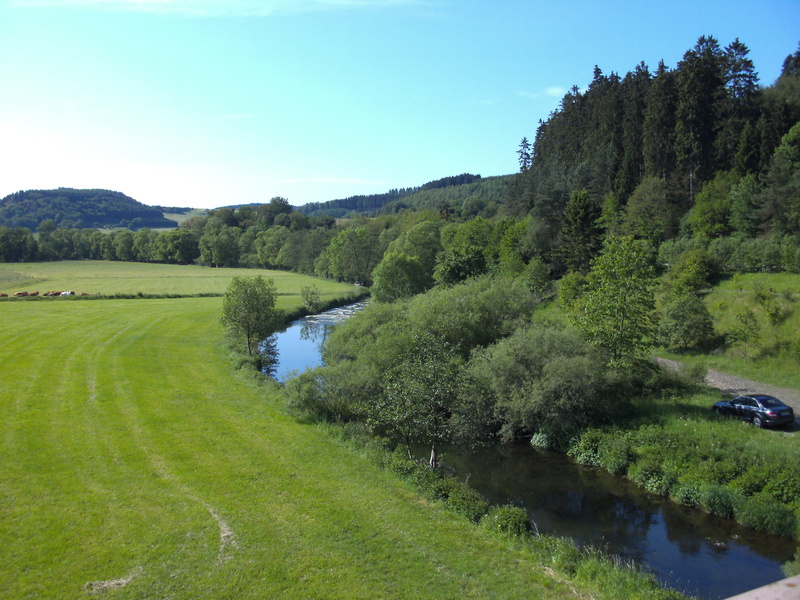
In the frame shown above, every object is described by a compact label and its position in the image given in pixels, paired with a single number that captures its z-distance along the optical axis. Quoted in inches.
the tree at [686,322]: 1338.6
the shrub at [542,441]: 992.2
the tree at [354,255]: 3767.2
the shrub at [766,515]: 652.7
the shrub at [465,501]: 660.7
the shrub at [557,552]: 545.0
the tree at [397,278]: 2598.4
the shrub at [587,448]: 913.7
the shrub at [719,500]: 707.4
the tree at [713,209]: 1953.7
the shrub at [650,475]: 793.6
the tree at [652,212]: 2089.1
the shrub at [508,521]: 615.8
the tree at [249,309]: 1533.0
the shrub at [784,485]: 670.5
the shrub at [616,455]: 868.0
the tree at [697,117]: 2298.2
